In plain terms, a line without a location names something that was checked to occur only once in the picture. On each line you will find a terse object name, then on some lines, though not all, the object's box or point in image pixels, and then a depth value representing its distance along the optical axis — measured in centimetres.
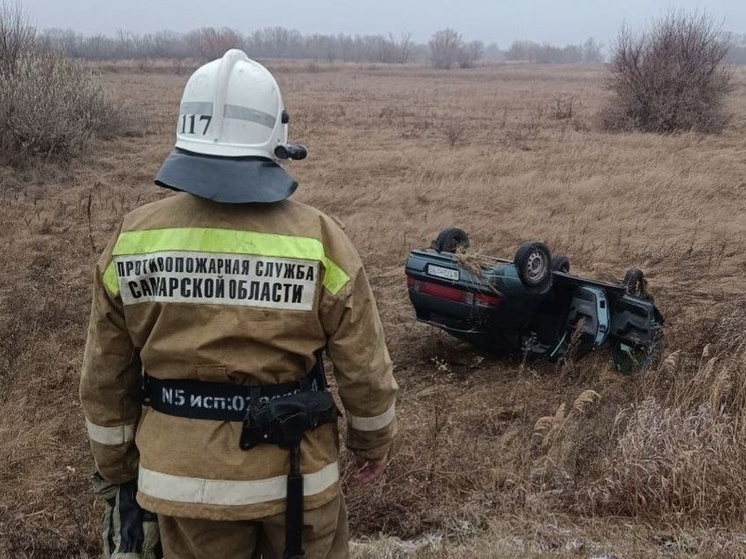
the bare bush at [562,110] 2047
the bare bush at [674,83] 1773
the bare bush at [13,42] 1357
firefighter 185
